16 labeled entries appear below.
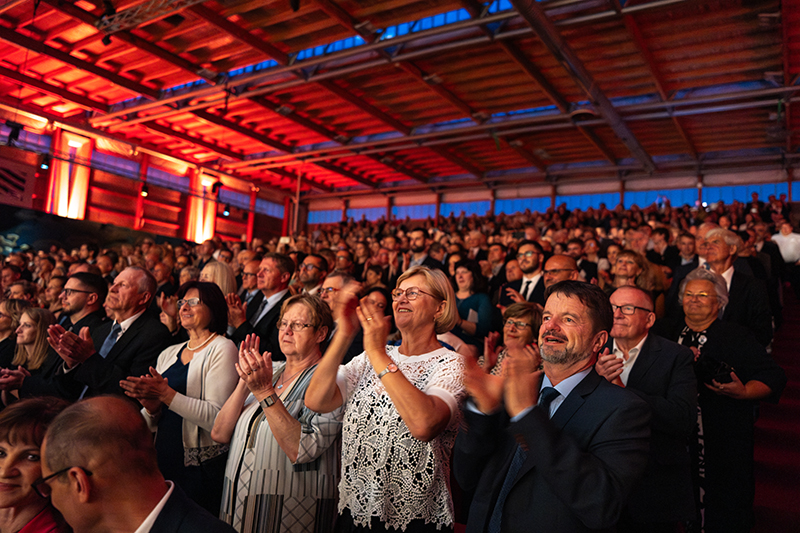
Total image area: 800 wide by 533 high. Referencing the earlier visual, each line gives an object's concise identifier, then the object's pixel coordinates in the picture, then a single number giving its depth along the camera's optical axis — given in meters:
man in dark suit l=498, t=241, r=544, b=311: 4.49
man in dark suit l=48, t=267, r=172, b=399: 2.38
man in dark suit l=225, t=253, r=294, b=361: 3.22
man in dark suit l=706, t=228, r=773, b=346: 3.37
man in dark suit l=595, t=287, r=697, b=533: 1.92
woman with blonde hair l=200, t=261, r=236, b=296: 3.51
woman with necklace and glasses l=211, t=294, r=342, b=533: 1.86
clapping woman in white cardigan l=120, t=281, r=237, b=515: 2.14
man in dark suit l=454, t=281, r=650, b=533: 1.21
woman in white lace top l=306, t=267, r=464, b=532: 1.54
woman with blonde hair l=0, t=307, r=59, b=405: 3.10
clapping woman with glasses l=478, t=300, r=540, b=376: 2.73
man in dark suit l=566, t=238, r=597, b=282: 5.09
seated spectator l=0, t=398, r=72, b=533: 1.30
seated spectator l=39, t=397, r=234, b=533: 1.05
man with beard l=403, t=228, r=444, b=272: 6.42
